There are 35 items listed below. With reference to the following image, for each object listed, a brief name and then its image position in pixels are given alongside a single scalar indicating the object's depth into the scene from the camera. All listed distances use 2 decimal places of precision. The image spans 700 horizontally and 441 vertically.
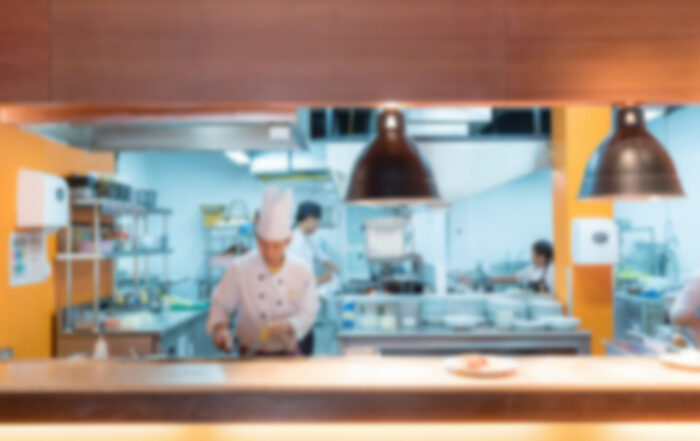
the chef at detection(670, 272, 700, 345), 3.58
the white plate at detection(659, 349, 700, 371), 2.12
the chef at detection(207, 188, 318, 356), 3.39
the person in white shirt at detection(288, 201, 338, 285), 5.26
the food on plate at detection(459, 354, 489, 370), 2.08
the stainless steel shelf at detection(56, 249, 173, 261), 4.39
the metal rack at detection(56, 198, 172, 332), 4.41
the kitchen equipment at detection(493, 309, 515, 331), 4.33
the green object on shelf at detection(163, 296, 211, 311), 5.51
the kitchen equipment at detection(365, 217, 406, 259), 4.71
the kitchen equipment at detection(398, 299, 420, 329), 4.43
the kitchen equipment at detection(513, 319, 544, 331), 4.27
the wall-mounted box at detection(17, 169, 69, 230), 3.93
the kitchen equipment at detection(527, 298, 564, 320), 4.59
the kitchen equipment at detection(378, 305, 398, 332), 4.35
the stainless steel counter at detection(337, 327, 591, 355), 4.20
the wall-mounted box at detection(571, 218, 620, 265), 4.55
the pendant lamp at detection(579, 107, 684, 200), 2.30
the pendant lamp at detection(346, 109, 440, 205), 2.41
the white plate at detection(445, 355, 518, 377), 2.03
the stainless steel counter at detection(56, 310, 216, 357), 4.31
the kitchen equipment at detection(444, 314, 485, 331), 4.22
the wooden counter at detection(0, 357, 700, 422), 1.88
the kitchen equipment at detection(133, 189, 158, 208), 5.25
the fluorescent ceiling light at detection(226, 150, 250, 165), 7.00
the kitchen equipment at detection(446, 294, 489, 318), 4.53
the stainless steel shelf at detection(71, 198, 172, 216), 4.47
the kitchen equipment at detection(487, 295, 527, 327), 4.34
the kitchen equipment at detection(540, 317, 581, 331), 4.25
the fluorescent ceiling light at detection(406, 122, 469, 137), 5.30
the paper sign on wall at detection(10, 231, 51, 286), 3.91
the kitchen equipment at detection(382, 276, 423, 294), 4.74
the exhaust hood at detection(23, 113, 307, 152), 3.98
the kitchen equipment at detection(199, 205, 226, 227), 7.98
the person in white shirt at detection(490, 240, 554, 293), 5.50
